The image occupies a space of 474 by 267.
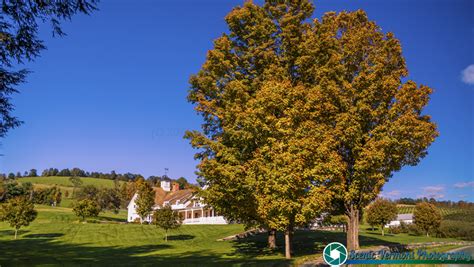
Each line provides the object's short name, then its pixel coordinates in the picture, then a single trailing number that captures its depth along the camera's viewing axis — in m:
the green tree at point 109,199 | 104.94
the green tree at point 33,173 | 180.69
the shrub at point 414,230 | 57.06
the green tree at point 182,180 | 160.38
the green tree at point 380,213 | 52.88
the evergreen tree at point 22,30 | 13.63
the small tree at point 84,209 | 63.31
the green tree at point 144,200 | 62.22
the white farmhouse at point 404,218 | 81.72
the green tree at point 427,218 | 54.22
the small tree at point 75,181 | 144.88
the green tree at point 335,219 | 21.90
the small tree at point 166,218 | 40.25
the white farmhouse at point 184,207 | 65.83
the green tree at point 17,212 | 46.56
